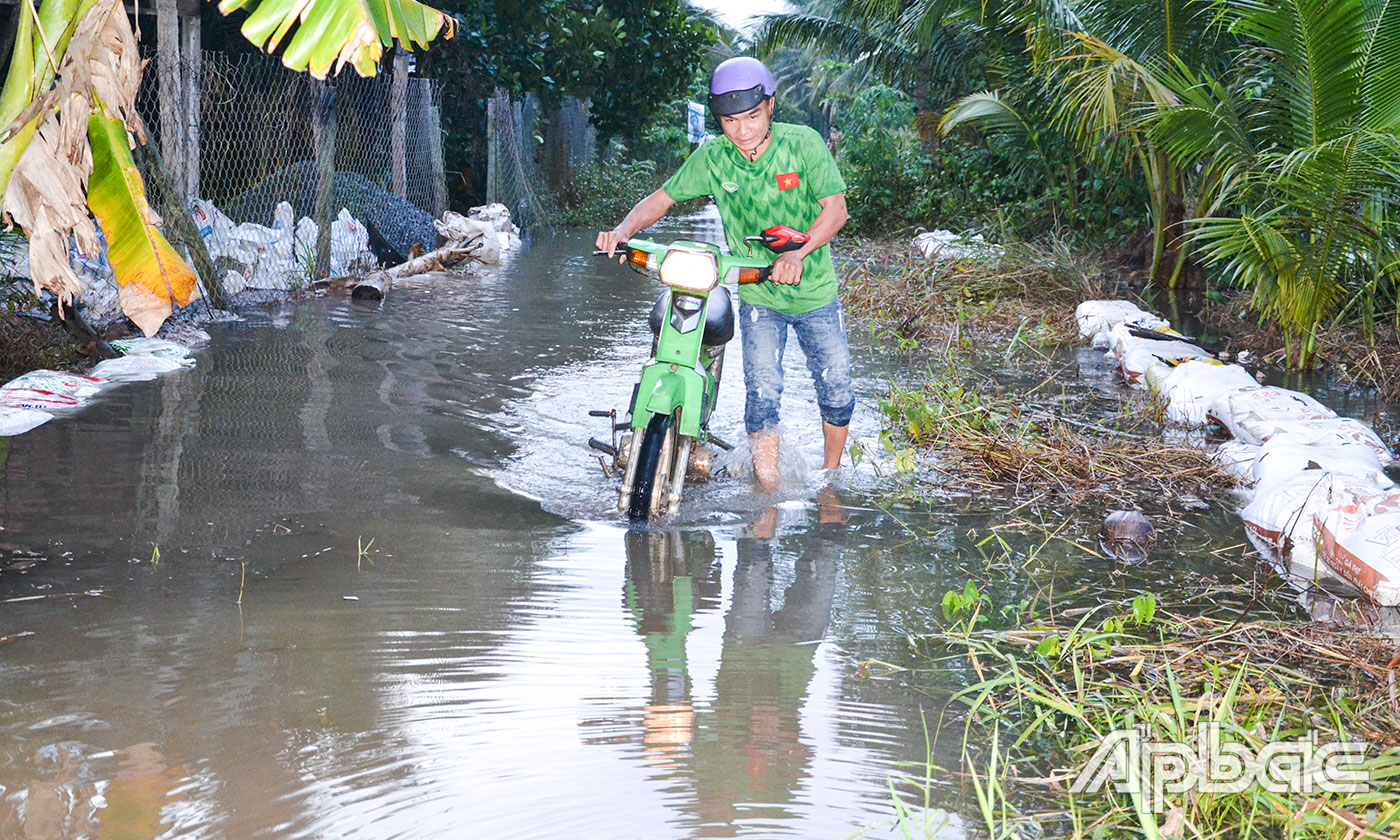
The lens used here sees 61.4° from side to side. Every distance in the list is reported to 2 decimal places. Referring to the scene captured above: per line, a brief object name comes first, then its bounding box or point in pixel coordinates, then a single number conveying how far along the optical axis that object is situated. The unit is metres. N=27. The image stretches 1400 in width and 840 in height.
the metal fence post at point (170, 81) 8.10
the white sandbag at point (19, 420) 5.09
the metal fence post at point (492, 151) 15.10
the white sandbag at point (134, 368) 6.23
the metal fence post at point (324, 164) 10.16
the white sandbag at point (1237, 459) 5.07
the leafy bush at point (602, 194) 20.66
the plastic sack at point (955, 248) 11.10
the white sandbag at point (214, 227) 8.91
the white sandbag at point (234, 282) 8.93
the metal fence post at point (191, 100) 8.48
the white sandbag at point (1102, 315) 8.77
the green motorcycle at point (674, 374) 4.30
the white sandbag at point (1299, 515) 4.05
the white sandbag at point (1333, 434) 5.04
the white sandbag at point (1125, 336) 7.79
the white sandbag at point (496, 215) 14.84
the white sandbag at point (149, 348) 6.65
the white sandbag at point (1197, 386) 6.11
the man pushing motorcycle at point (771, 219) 4.37
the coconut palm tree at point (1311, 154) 6.49
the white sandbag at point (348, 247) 10.59
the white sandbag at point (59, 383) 5.62
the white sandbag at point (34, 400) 5.36
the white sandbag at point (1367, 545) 3.66
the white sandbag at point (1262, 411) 5.39
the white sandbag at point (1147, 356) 7.09
